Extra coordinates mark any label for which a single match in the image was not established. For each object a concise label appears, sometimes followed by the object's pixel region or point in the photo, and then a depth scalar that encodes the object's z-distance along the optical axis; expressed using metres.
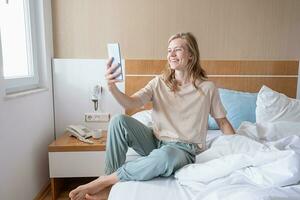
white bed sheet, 0.82
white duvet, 0.87
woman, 1.32
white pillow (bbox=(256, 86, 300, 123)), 1.83
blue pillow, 1.97
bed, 0.91
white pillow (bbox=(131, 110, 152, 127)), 1.80
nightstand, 1.87
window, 1.72
